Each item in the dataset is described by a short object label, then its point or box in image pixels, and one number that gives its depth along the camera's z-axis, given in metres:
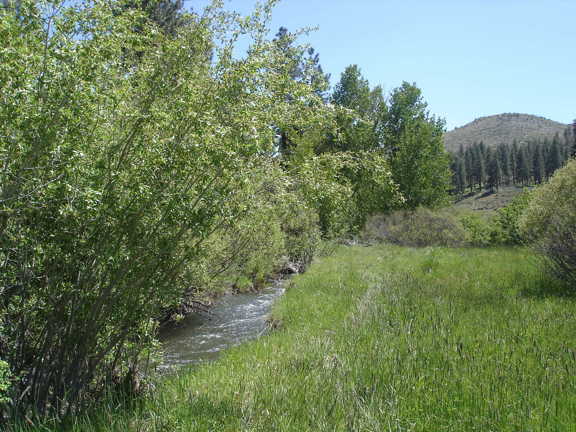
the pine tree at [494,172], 111.75
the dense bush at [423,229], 24.92
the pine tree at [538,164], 105.62
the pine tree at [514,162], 118.75
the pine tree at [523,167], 112.75
